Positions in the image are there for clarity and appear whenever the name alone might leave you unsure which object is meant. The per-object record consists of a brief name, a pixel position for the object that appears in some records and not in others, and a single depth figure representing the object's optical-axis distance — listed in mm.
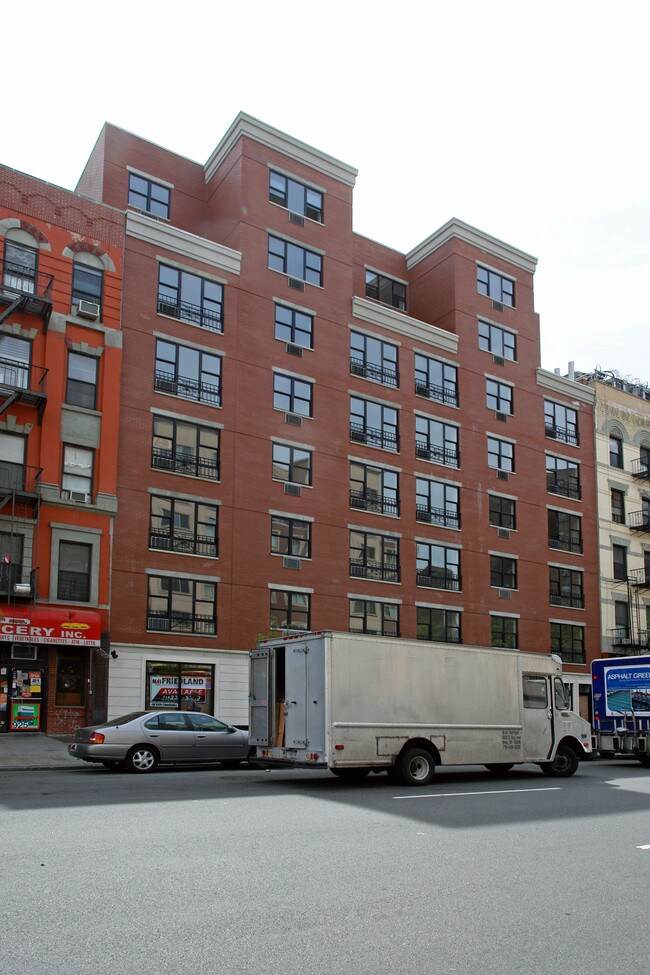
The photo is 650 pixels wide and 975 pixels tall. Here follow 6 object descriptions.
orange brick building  28250
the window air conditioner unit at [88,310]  31312
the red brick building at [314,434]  32875
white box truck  16531
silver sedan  19859
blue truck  24609
